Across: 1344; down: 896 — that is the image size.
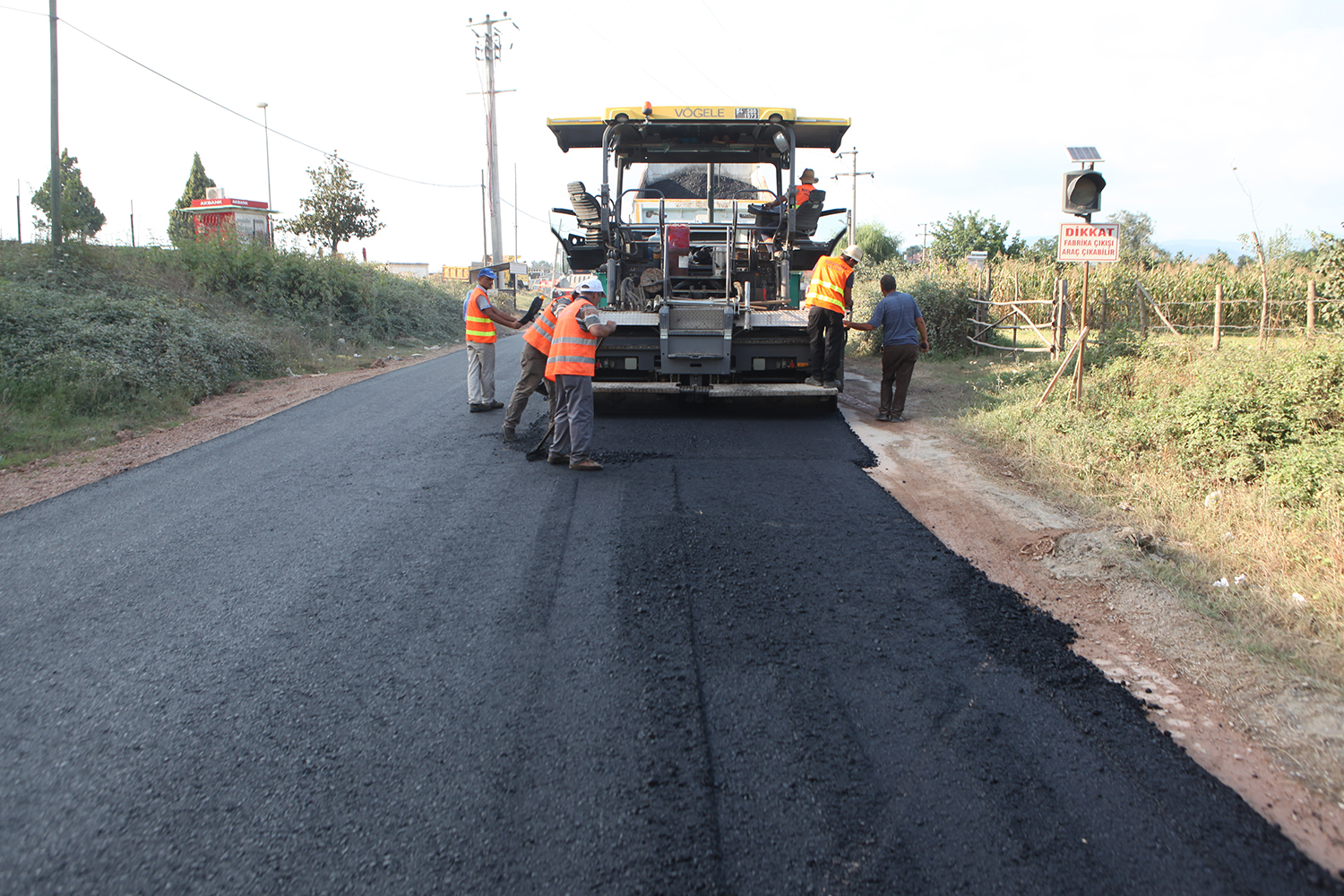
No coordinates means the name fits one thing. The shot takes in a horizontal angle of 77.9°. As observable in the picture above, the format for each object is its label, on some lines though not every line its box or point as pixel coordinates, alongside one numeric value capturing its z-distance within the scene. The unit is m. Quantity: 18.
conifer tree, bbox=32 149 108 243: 37.97
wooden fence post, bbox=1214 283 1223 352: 11.19
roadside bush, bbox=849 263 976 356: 15.80
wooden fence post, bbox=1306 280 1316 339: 10.49
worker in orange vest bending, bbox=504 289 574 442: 7.39
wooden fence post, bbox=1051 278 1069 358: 11.73
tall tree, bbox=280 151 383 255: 26.73
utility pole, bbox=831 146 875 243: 40.59
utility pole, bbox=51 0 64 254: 14.14
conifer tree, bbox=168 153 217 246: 24.77
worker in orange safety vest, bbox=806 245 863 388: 8.16
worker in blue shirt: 8.79
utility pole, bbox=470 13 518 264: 26.47
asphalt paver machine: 8.14
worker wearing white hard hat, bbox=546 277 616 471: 6.47
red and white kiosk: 25.43
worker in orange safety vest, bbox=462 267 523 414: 9.10
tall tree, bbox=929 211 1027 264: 31.58
